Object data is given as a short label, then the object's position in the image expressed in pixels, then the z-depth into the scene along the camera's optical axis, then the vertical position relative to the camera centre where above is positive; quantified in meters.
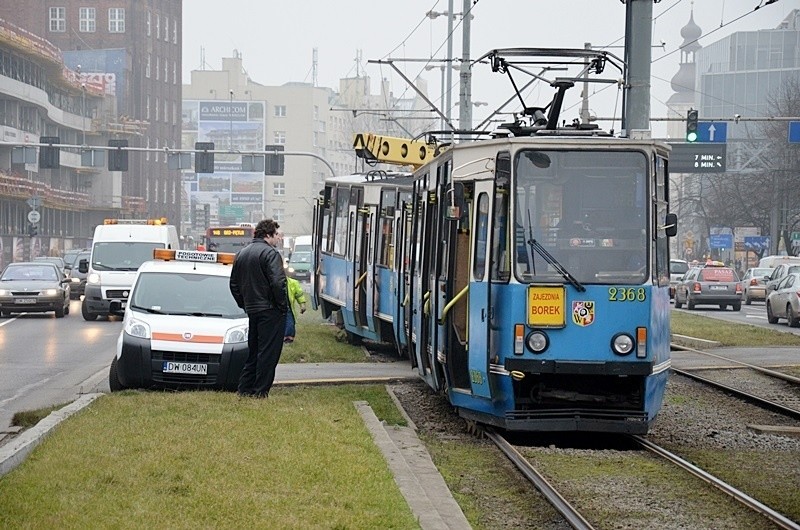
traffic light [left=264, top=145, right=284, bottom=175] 51.19 +2.18
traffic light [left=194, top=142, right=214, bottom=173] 51.66 +2.31
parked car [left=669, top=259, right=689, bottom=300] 58.12 -1.66
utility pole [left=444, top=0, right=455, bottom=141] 41.19 +5.18
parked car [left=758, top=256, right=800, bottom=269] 58.18 -1.21
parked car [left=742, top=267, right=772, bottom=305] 55.62 -2.14
